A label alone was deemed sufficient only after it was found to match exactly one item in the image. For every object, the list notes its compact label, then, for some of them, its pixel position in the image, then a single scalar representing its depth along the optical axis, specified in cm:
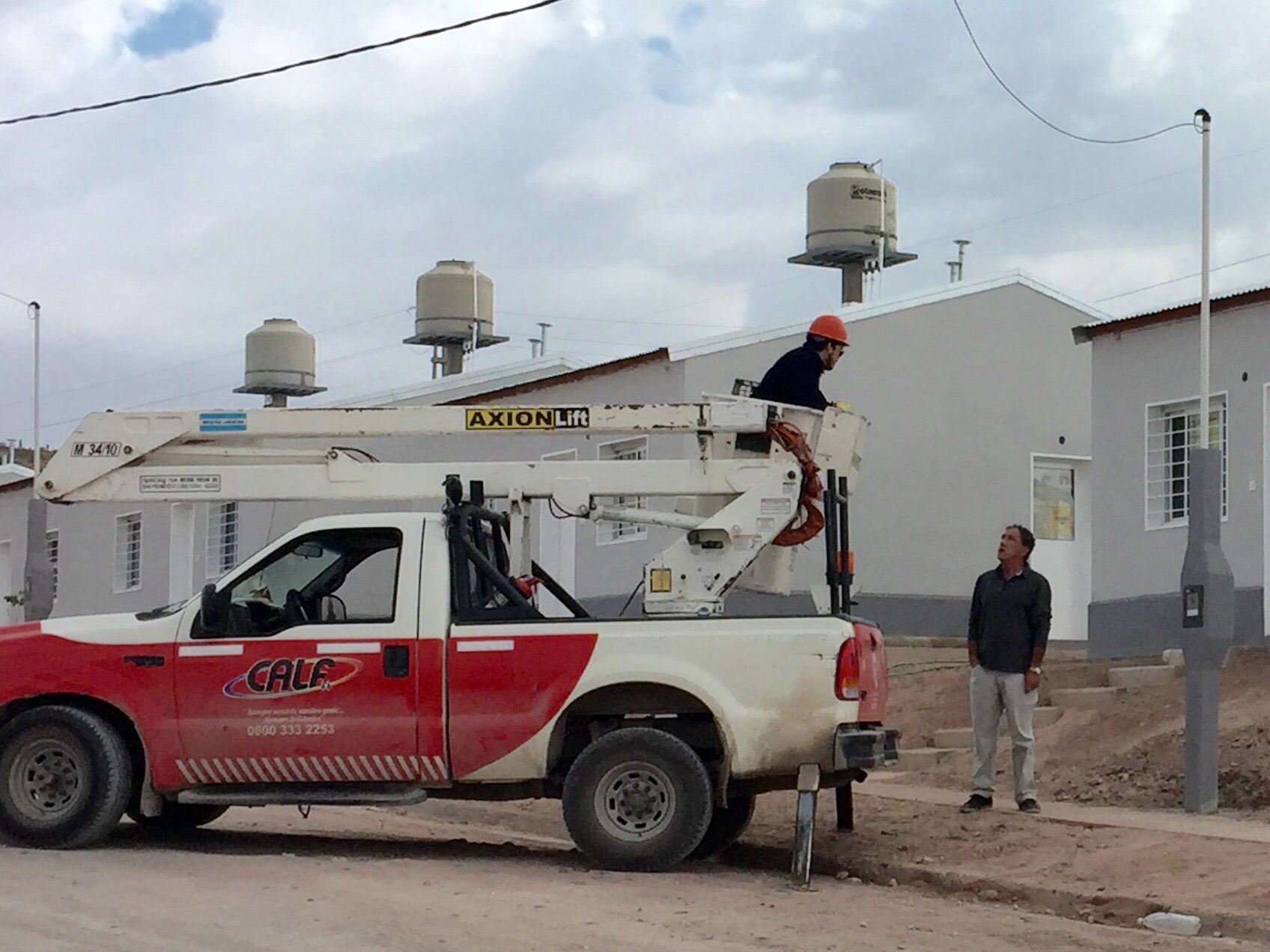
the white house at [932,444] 2469
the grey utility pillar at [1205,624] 1248
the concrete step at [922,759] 1559
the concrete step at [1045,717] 1609
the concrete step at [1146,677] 1694
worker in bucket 1177
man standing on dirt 1252
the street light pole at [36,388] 3147
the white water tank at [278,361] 3878
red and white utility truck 1059
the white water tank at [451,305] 3709
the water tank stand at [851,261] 3045
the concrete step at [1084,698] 1636
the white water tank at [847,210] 3038
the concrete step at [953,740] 1627
